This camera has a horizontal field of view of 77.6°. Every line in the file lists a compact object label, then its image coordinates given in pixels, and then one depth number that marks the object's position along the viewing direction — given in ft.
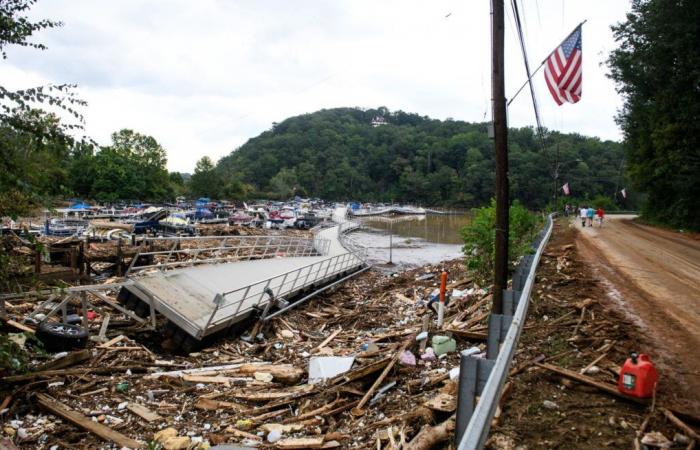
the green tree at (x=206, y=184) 361.10
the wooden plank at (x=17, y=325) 31.64
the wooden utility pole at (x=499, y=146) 26.30
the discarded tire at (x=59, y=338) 29.81
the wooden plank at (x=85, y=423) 20.68
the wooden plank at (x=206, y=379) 28.47
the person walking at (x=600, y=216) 110.93
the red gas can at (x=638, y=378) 15.23
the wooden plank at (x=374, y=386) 22.31
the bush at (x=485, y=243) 44.83
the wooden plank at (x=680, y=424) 12.98
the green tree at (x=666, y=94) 84.48
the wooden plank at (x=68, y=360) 26.99
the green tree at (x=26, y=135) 15.30
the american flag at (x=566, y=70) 37.14
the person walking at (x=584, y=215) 110.73
